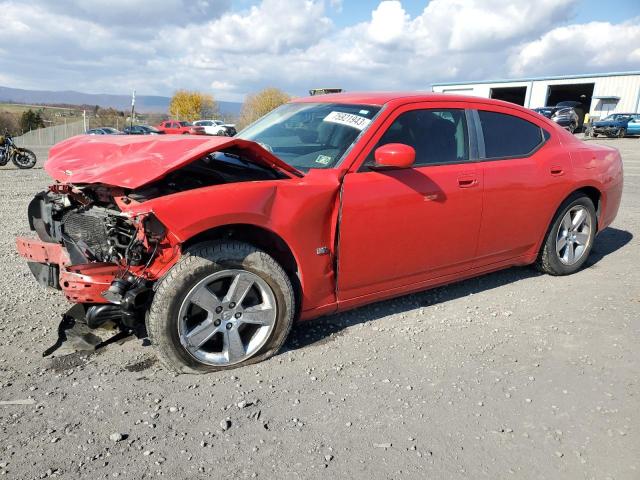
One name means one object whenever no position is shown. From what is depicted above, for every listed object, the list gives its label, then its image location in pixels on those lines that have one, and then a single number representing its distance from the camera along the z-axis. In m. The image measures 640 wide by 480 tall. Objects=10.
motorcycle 13.66
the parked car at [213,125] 36.03
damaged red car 2.68
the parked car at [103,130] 28.50
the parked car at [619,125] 29.45
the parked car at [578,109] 36.39
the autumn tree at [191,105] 73.44
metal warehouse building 37.72
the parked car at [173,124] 37.29
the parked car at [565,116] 30.08
